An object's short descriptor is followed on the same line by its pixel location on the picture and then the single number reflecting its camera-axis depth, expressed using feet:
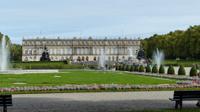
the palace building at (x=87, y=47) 463.83
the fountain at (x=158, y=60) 236.84
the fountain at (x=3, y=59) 170.10
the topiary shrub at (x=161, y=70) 126.82
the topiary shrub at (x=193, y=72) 104.88
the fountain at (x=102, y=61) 226.21
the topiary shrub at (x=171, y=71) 118.57
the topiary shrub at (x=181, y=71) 112.27
